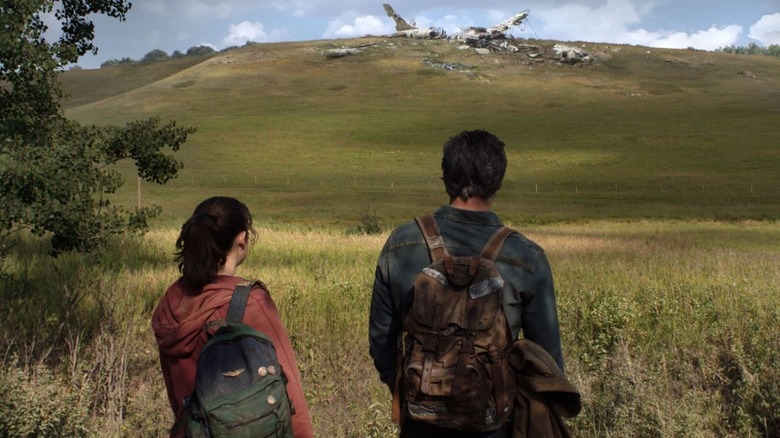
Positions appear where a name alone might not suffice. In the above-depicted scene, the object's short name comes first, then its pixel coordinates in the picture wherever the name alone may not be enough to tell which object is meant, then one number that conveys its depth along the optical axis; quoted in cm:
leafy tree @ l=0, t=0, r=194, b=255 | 701
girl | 279
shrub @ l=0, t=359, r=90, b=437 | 466
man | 300
